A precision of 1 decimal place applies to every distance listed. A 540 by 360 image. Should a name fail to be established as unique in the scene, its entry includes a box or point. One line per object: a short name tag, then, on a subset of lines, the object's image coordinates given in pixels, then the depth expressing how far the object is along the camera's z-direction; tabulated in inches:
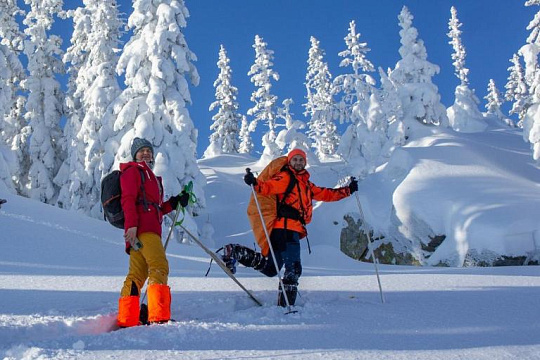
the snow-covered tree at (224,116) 2164.1
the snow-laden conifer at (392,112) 1108.5
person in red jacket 169.2
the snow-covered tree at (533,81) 708.0
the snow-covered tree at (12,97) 900.0
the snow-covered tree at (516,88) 2209.6
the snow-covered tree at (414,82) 1130.0
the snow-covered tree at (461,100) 1949.6
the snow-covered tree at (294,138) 1448.1
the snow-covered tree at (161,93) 772.0
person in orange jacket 213.9
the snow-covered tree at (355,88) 1209.4
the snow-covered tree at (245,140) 2551.7
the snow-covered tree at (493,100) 2588.6
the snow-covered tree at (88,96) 936.3
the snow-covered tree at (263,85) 1903.3
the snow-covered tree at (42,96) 1070.7
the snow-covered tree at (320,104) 2049.7
